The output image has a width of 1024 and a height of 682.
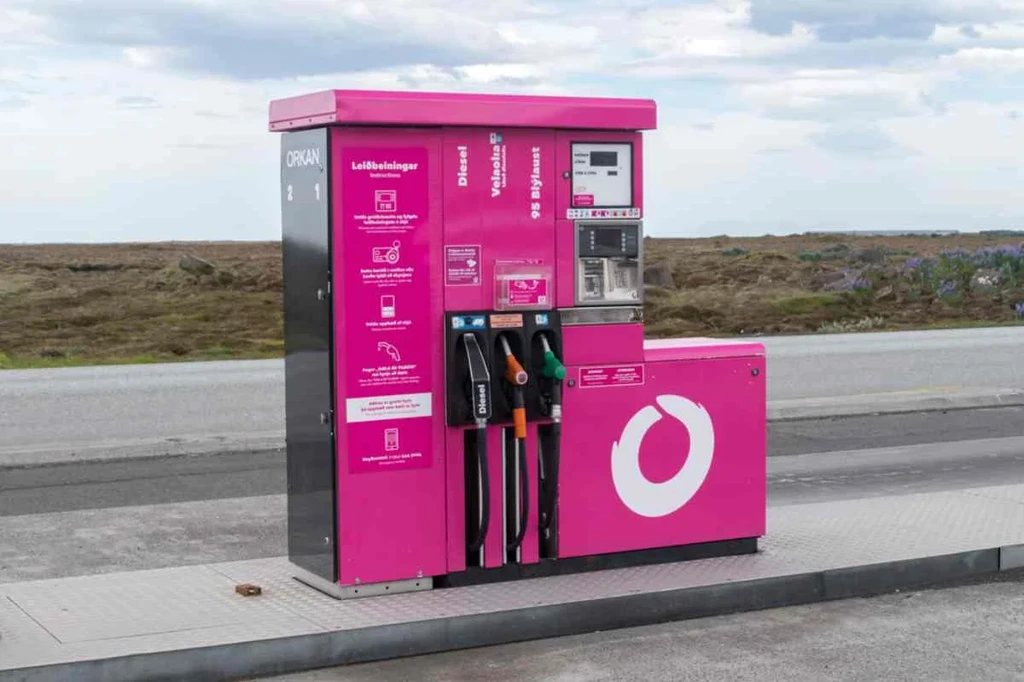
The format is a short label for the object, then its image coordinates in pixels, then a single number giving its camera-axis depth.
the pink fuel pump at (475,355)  7.42
